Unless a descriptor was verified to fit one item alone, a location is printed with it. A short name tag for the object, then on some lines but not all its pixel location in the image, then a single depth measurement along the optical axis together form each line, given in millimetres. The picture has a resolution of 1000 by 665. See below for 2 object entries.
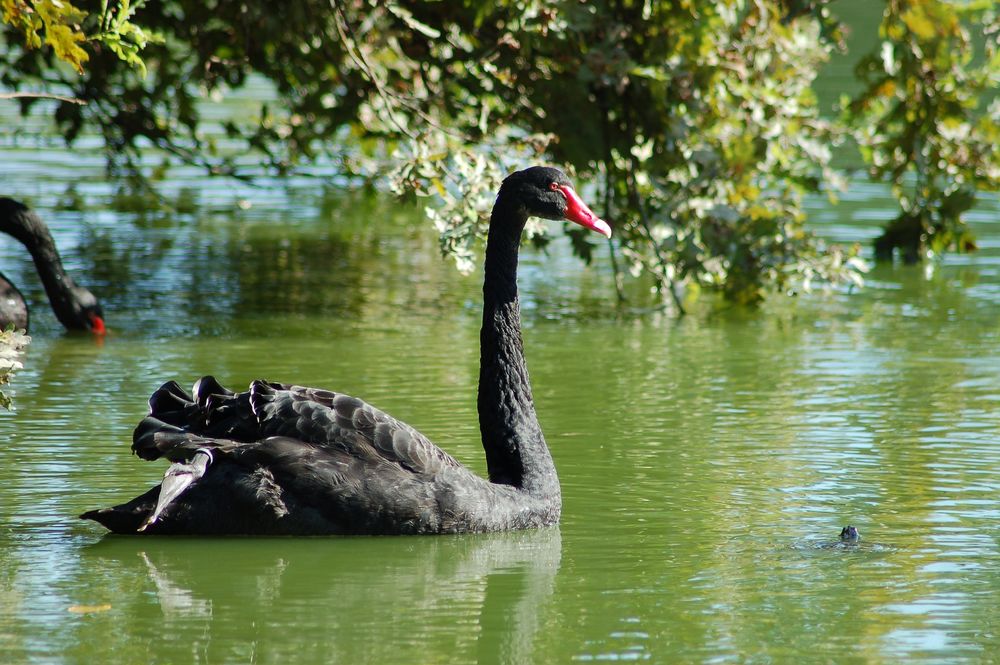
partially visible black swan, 23109
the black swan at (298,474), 13883
